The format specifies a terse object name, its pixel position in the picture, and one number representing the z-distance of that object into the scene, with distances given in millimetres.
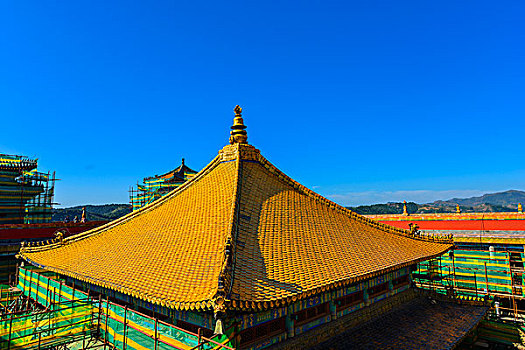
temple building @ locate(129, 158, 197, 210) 42312
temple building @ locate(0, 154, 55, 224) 30938
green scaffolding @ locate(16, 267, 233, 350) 7836
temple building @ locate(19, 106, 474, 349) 7348
